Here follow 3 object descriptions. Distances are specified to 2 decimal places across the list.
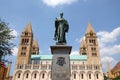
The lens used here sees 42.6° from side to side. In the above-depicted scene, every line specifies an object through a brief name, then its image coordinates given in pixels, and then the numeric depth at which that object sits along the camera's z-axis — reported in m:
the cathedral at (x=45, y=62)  50.84
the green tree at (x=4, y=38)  13.66
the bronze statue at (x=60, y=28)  9.72
